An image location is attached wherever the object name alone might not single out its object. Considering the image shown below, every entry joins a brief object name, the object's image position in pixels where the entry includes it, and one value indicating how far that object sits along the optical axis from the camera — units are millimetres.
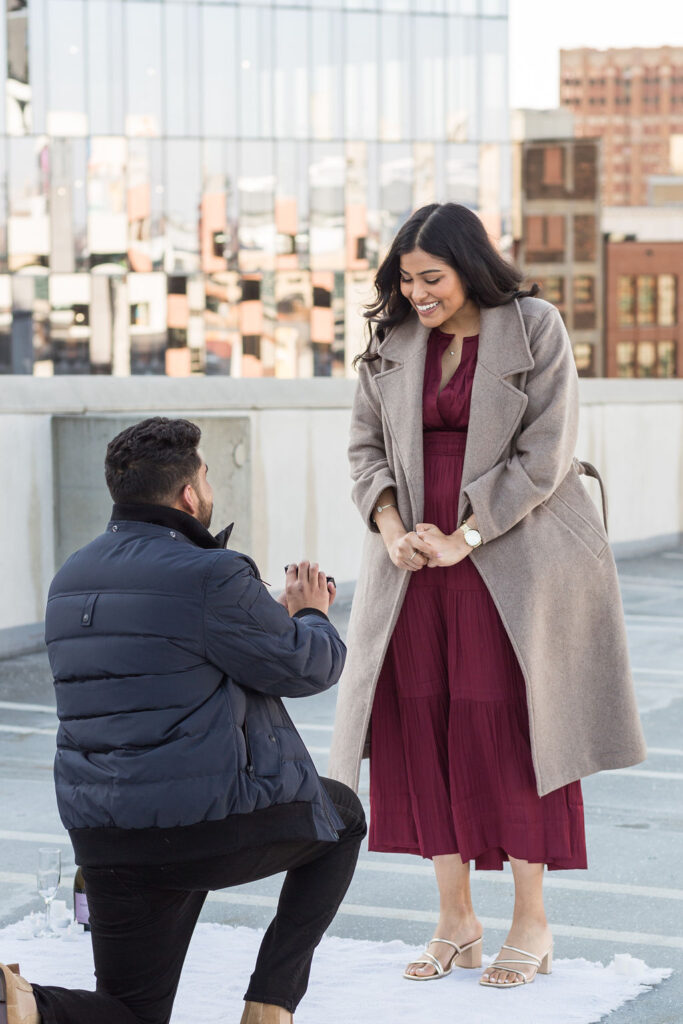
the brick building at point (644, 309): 123188
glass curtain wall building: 47938
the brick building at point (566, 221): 105312
